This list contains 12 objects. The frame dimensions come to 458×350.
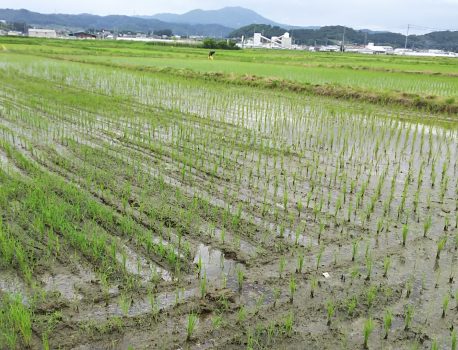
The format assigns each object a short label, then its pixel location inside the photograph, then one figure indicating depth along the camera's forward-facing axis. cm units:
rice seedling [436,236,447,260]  420
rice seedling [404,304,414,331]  313
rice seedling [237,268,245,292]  356
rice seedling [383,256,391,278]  384
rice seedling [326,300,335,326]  319
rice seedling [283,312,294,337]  302
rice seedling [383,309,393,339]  305
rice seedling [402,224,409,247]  442
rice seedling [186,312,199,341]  295
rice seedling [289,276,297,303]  341
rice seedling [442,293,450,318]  328
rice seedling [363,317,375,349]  294
